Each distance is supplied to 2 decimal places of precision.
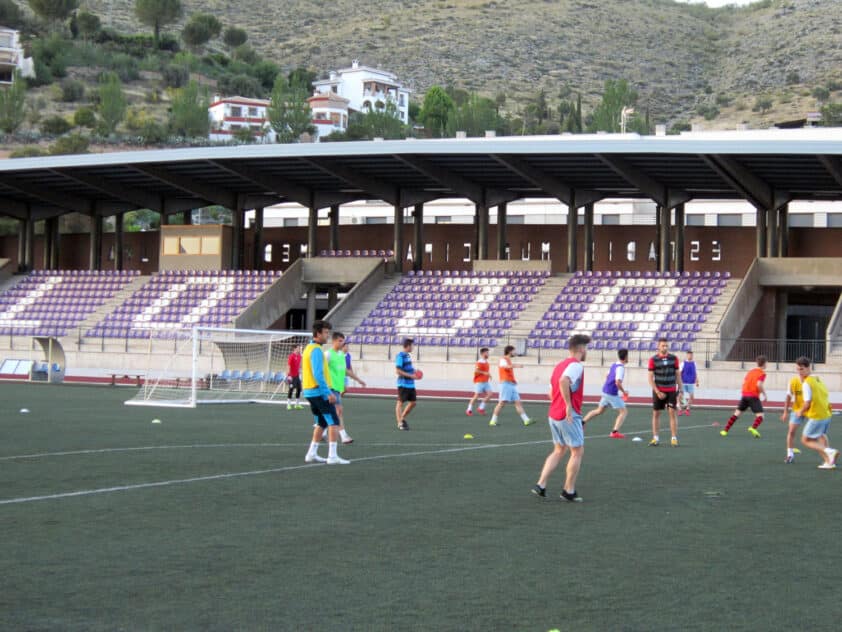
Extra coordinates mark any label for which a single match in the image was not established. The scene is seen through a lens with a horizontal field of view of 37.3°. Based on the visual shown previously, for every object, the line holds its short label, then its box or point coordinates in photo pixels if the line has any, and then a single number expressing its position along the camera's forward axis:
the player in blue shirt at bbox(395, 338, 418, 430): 24.61
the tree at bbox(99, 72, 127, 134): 146.88
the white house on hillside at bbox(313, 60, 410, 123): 192.00
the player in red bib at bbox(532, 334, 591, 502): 13.00
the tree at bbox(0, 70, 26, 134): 142.00
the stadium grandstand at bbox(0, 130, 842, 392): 45.16
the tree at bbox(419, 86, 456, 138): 167.62
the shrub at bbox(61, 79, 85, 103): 167.00
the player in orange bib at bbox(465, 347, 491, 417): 29.13
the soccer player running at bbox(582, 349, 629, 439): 22.77
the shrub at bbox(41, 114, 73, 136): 149.38
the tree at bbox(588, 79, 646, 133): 142.38
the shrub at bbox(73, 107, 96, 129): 152.38
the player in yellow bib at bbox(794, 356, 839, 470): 17.04
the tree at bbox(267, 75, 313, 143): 147.62
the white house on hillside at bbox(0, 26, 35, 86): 169.50
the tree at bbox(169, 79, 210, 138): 152.38
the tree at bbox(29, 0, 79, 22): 197.00
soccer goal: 34.66
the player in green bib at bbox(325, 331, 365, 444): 19.38
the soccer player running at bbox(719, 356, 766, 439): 24.36
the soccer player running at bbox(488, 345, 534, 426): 27.02
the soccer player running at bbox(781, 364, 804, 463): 17.56
